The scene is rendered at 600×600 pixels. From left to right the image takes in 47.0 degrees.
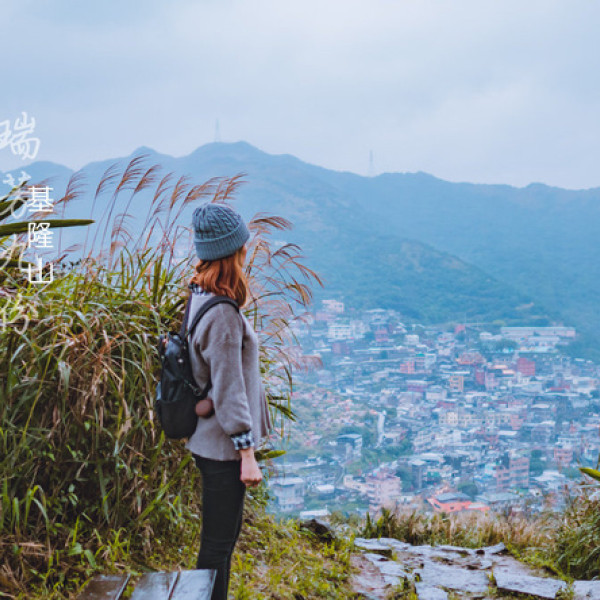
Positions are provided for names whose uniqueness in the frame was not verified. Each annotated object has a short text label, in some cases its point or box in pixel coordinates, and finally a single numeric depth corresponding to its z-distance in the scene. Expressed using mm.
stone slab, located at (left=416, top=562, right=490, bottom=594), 3777
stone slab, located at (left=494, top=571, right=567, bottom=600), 3605
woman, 2109
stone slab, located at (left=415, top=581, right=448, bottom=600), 3486
